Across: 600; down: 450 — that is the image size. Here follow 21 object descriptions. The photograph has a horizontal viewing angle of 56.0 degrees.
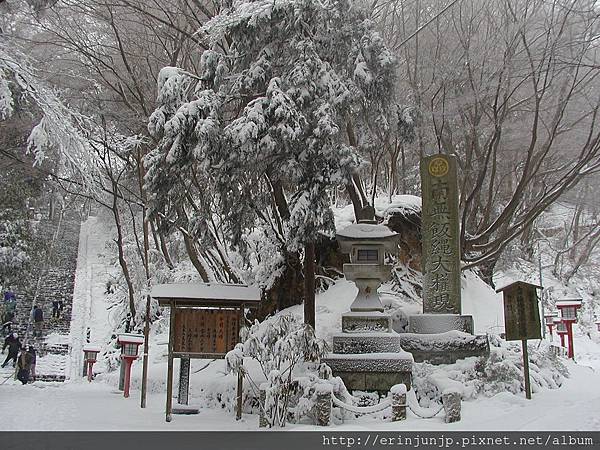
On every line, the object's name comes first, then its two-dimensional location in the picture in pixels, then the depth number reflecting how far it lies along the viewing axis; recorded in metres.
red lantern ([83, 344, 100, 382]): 15.16
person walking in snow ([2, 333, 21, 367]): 16.06
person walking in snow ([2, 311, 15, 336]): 20.07
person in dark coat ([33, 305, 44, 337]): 21.08
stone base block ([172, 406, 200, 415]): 8.96
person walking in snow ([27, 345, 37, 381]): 14.86
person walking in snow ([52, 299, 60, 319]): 24.14
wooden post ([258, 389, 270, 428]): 7.52
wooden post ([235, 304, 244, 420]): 8.29
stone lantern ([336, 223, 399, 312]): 9.80
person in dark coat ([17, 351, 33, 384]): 14.33
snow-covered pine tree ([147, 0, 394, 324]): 9.19
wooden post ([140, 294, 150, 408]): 9.64
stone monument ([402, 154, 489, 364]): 10.73
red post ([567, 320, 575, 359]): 15.62
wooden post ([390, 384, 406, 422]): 7.72
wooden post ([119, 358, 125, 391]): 13.00
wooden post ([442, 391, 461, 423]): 7.67
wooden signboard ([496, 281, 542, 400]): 9.50
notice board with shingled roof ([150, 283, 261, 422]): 8.53
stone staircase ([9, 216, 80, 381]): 18.91
